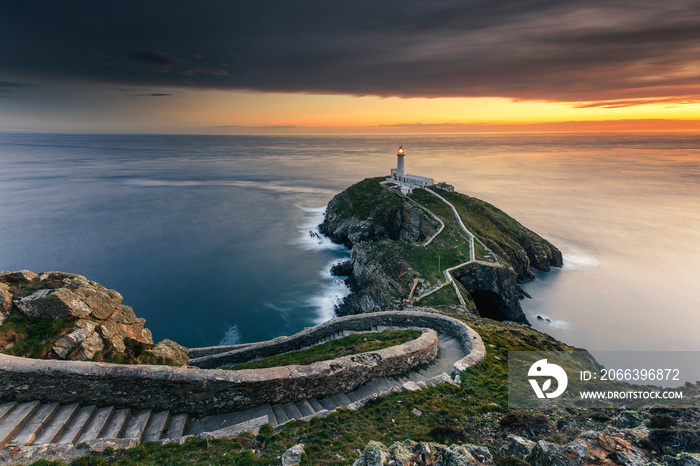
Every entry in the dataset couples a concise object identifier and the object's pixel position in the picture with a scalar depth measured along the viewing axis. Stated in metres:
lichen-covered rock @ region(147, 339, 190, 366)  13.70
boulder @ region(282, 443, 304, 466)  7.28
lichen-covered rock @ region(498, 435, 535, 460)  6.91
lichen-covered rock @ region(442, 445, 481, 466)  6.47
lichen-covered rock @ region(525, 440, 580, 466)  6.25
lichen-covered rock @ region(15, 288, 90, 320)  11.34
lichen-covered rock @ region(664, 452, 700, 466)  5.77
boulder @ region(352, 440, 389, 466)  6.20
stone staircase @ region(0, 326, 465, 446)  8.19
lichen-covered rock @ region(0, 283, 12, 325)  11.01
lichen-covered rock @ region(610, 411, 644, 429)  7.93
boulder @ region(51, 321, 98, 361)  10.92
